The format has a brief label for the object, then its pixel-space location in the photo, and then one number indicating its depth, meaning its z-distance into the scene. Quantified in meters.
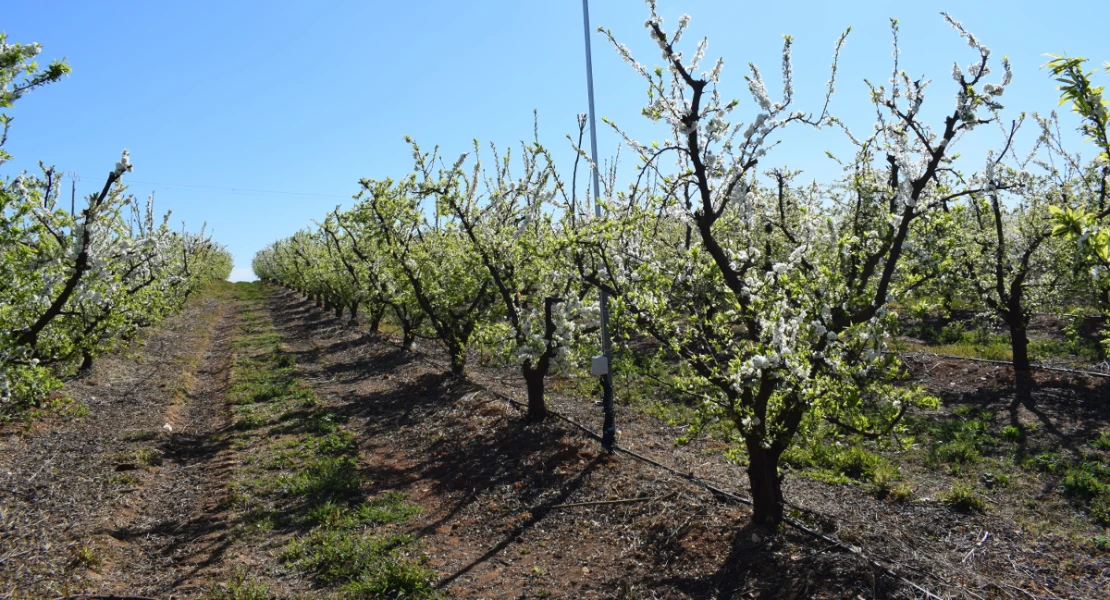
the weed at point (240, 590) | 5.57
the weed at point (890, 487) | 7.14
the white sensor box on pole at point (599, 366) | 8.64
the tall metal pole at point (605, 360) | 8.68
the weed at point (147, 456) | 9.34
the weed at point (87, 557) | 6.06
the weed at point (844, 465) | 7.76
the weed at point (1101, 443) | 8.73
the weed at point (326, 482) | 8.02
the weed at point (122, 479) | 8.38
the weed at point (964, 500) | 6.91
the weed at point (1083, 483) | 7.32
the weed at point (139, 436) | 10.51
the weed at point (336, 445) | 9.96
